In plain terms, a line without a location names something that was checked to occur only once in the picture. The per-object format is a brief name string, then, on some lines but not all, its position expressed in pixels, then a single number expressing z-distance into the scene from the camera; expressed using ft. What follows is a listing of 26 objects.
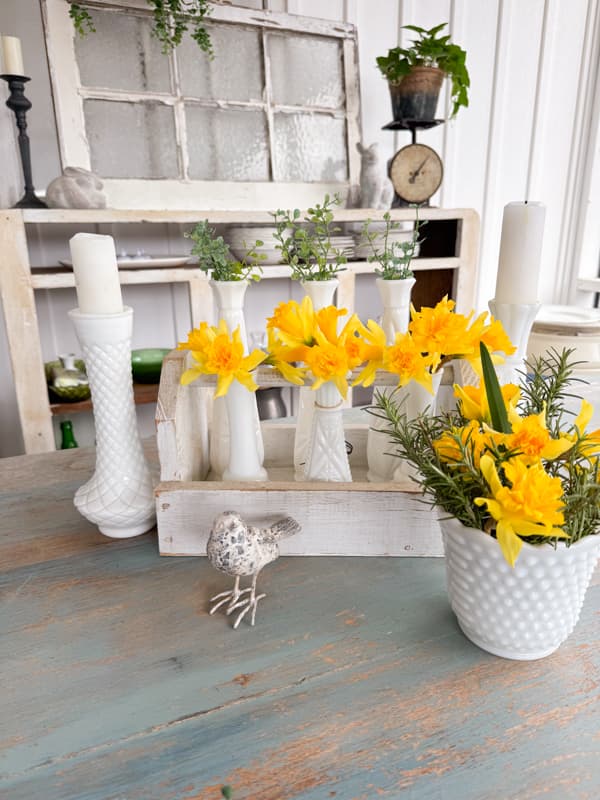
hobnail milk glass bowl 1.49
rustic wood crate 2.13
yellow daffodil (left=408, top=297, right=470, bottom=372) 1.95
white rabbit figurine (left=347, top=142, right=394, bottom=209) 6.26
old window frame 5.20
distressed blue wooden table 1.34
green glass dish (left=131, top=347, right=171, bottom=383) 6.09
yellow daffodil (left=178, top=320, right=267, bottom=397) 2.00
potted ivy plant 5.87
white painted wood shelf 4.88
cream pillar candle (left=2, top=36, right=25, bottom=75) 4.72
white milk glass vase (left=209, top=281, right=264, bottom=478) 2.36
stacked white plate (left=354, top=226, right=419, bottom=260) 6.16
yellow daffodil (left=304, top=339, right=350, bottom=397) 1.96
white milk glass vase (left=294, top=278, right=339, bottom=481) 2.39
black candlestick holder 4.87
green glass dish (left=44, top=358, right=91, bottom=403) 5.58
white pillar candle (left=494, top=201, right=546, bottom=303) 2.20
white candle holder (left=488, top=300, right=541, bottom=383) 2.29
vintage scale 6.16
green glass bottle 6.07
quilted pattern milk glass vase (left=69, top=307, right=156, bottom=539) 2.25
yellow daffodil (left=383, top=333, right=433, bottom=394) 1.94
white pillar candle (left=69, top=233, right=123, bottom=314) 2.17
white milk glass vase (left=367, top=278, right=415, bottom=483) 2.39
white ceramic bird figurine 1.82
